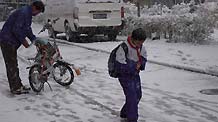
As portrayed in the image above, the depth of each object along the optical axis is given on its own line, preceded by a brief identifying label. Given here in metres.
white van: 17.36
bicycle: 8.57
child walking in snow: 6.07
